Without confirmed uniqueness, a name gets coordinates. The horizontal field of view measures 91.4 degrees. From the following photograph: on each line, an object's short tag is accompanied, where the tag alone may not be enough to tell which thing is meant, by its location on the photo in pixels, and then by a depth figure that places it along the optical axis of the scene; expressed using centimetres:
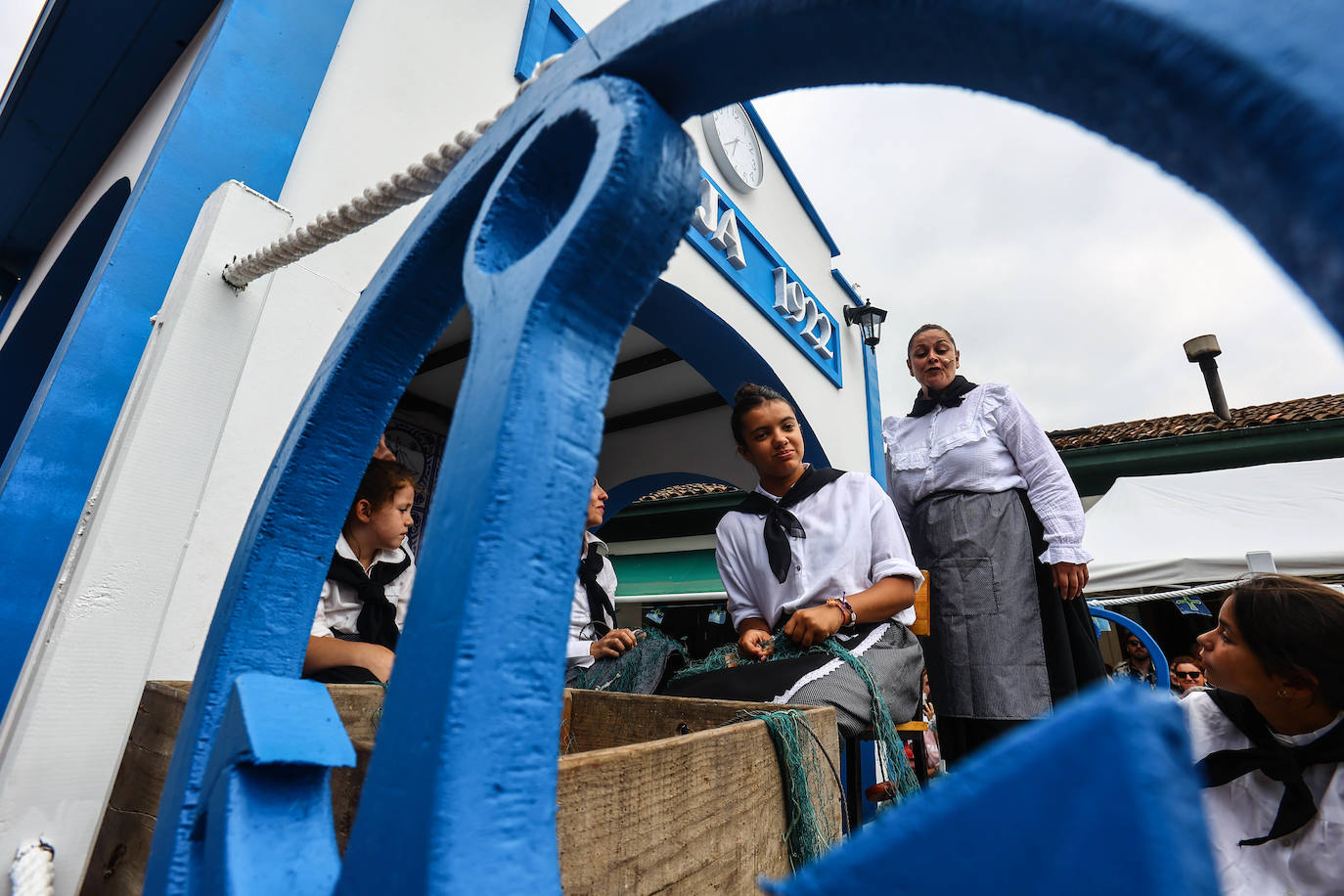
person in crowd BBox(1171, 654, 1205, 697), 446
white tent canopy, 414
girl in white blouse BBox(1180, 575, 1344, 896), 133
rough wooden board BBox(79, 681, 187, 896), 69
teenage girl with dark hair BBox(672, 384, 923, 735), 122
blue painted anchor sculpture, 16
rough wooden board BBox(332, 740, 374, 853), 54
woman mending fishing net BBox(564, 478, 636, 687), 204
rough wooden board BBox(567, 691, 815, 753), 88
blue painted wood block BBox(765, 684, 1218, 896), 14
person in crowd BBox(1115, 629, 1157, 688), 446
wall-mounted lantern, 441
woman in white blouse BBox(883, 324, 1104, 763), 173
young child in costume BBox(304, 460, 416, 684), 133
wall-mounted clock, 327
